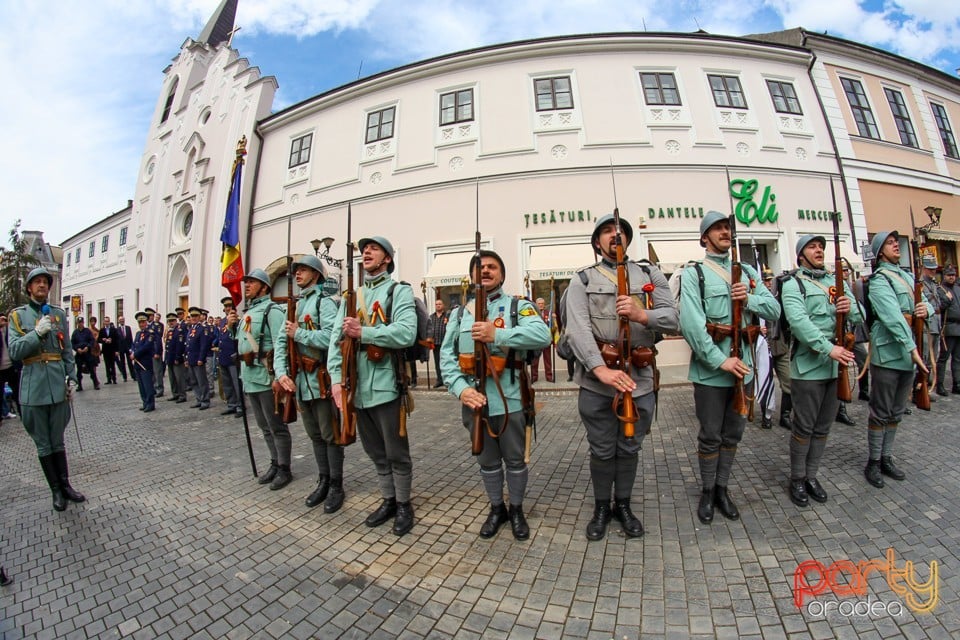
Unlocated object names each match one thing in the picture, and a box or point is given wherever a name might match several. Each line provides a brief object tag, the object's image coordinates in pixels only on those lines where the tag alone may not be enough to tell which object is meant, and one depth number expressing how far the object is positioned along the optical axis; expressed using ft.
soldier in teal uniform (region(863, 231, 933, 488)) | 11.80
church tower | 58.95
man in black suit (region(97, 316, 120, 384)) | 46.57
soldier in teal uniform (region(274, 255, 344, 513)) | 12.02
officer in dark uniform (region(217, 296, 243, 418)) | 26.48
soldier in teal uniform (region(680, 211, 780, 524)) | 9.86
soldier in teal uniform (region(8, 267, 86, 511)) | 12.96
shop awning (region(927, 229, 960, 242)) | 48.39
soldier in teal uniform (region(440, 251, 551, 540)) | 9.50
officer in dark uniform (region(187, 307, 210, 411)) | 29.14
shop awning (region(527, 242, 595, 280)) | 39.88
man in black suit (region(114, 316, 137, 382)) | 47.22
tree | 89.04
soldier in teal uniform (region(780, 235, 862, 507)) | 10.72
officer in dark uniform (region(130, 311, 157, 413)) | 28.85
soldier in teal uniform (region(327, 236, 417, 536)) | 10.18
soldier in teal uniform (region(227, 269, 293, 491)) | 13.65
